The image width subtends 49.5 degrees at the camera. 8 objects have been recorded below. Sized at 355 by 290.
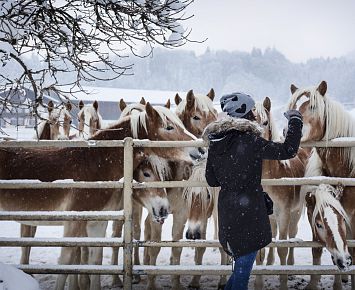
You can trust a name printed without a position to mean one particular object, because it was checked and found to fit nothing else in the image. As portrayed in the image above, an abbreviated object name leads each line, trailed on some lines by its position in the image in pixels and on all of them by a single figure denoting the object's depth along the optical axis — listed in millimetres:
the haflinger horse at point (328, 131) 4277
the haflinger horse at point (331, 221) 3740
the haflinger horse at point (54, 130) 7510
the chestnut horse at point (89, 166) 4360
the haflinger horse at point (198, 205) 4887
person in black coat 2758
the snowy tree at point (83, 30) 3520
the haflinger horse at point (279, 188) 5328
